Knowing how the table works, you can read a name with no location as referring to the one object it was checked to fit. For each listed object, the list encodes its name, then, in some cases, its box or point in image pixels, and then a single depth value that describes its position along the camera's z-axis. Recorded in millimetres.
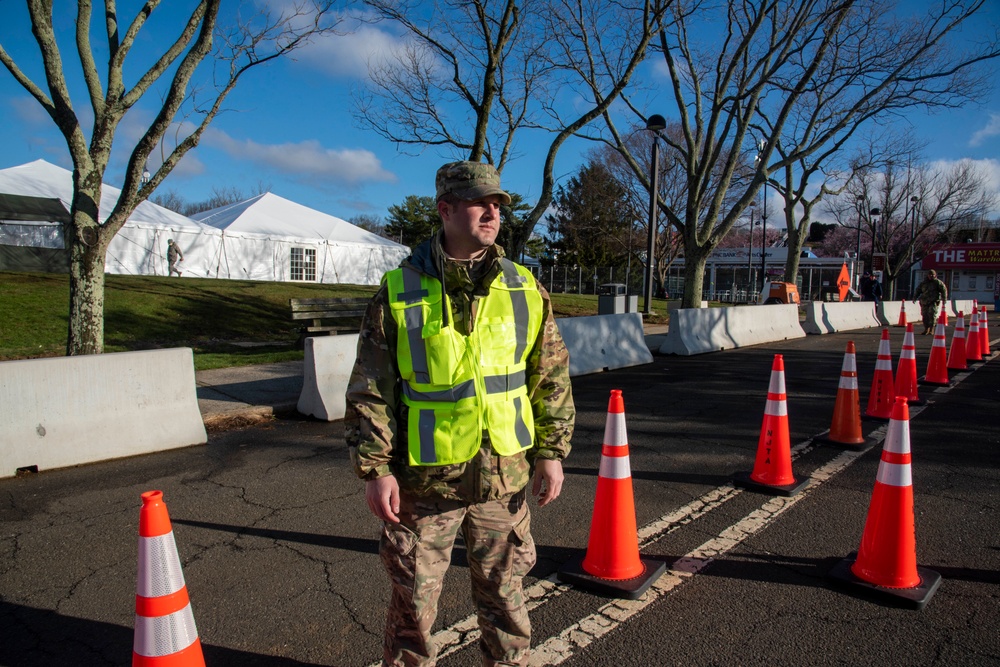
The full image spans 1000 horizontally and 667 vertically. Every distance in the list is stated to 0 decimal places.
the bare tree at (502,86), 13289
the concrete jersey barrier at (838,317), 19250
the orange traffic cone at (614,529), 3275
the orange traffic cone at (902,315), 24366
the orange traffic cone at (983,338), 12930
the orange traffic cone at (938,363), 9422
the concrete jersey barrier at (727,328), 13062
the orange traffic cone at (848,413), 5902
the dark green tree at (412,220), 55688
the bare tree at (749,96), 15750
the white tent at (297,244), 27672
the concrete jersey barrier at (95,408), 5039
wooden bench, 12184
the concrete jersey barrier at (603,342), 10188
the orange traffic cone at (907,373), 7648
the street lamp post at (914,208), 37719
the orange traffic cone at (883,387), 7004
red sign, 41594
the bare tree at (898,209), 37562
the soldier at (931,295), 17266
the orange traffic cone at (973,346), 12359
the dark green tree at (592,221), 47594
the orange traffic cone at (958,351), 11109
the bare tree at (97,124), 7371
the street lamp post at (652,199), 16156
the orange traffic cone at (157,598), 1878
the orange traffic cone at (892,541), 3213
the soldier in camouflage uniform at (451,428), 2121
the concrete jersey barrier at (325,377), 6852
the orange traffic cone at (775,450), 4691
